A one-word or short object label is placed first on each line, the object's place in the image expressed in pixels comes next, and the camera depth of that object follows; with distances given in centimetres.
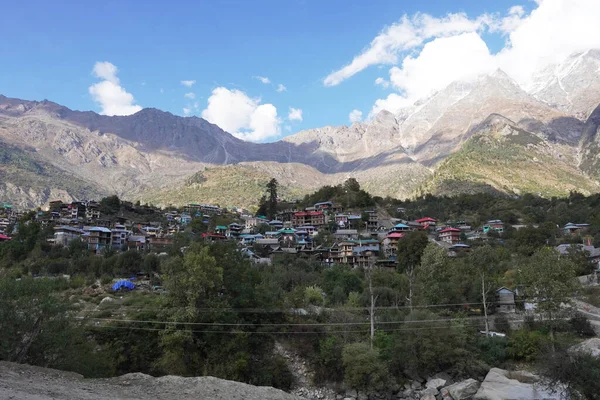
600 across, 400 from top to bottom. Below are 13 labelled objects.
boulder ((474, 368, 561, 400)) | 2472
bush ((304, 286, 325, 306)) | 3832
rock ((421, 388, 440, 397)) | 2817
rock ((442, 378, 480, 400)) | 2700
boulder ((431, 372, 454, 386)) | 3034
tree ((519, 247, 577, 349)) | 3272
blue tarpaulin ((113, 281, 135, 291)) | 4312
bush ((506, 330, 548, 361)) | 3091
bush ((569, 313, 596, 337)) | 3372
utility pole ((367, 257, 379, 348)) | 3127
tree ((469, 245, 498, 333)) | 3725
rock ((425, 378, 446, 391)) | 2933
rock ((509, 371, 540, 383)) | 2712
